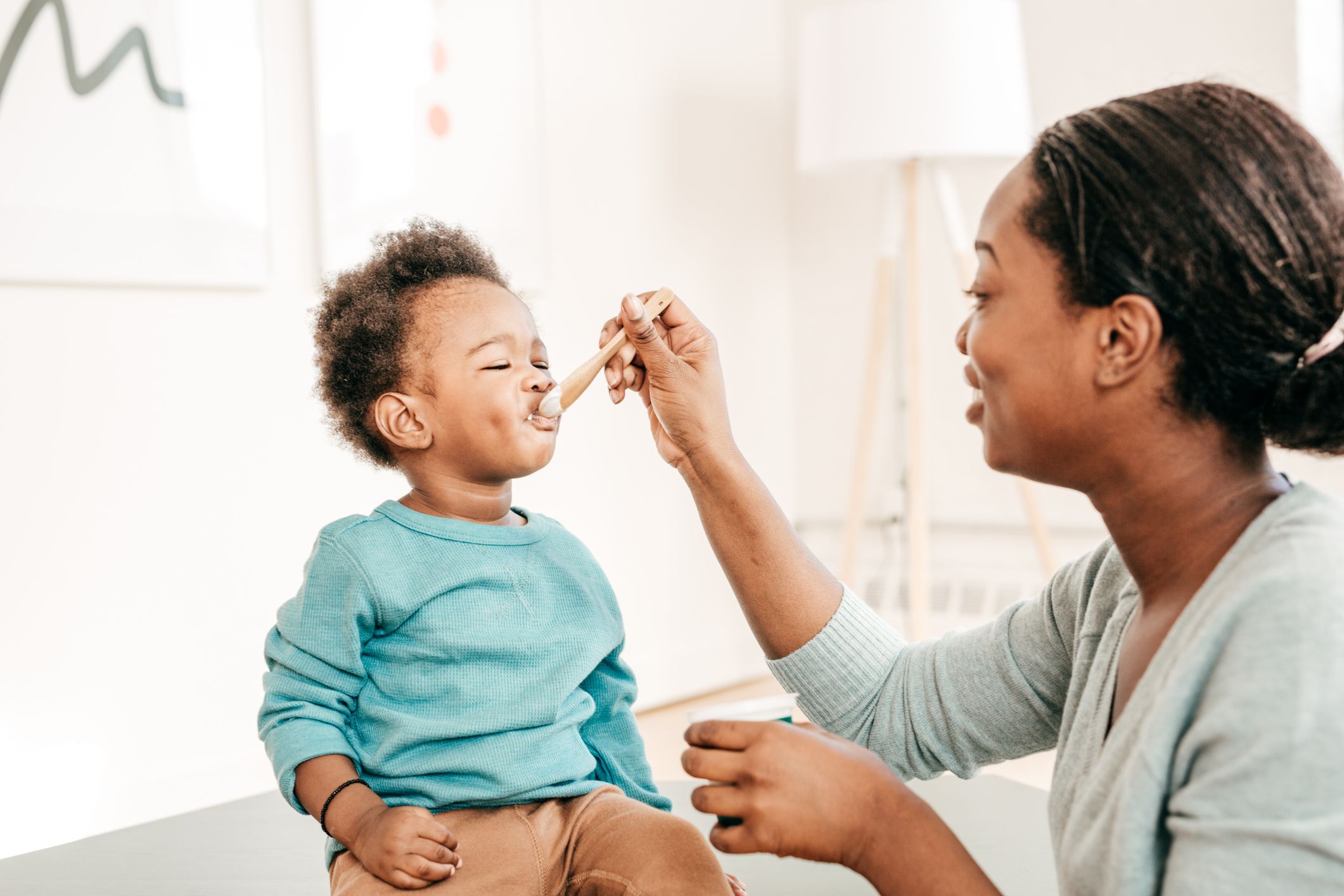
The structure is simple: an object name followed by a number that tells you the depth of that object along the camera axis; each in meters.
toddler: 1.07
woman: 0.70
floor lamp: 2.83
